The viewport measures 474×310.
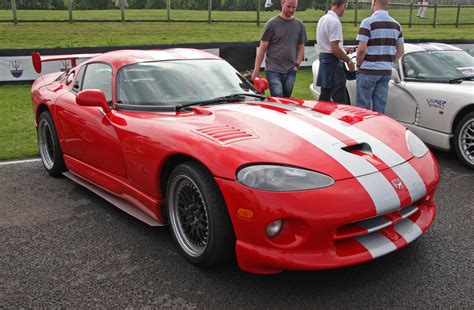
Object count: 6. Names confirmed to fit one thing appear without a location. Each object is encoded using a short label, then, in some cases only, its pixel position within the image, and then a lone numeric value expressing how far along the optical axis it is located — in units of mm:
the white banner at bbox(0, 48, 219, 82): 9906
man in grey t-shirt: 5633
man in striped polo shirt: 5188
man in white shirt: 5590
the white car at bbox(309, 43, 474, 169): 4820
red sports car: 2367
